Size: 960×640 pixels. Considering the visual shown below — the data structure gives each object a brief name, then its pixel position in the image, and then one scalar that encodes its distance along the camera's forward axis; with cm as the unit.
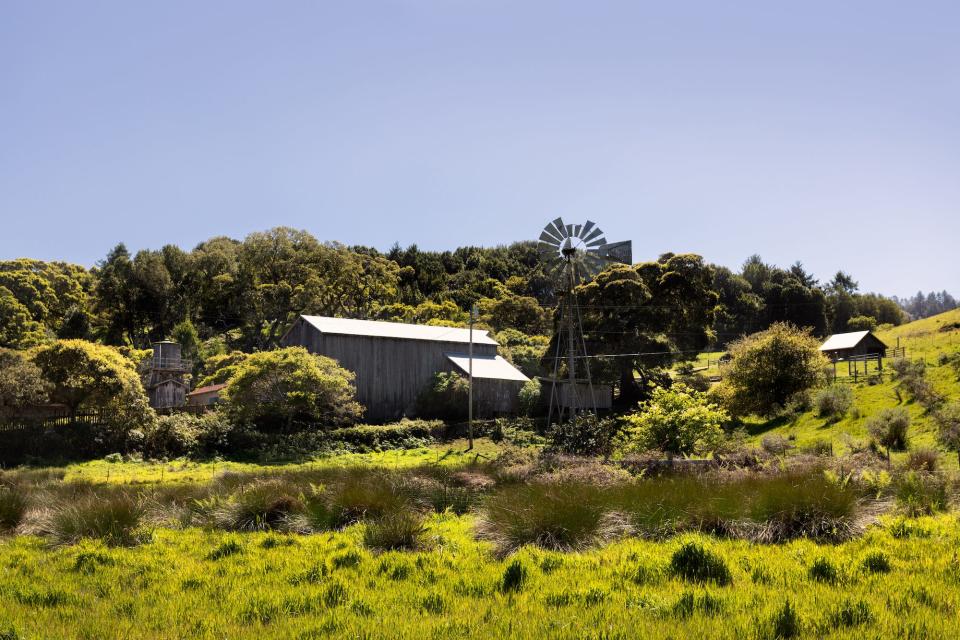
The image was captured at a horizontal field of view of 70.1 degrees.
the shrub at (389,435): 3956
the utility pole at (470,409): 3805
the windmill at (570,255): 4106
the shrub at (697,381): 5031
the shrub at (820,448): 2347
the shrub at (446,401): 4634
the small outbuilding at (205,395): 5106
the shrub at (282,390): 3756
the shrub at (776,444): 2498
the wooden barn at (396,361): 4503
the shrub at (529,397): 4816
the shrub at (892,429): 2608
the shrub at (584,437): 2877
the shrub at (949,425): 2386
